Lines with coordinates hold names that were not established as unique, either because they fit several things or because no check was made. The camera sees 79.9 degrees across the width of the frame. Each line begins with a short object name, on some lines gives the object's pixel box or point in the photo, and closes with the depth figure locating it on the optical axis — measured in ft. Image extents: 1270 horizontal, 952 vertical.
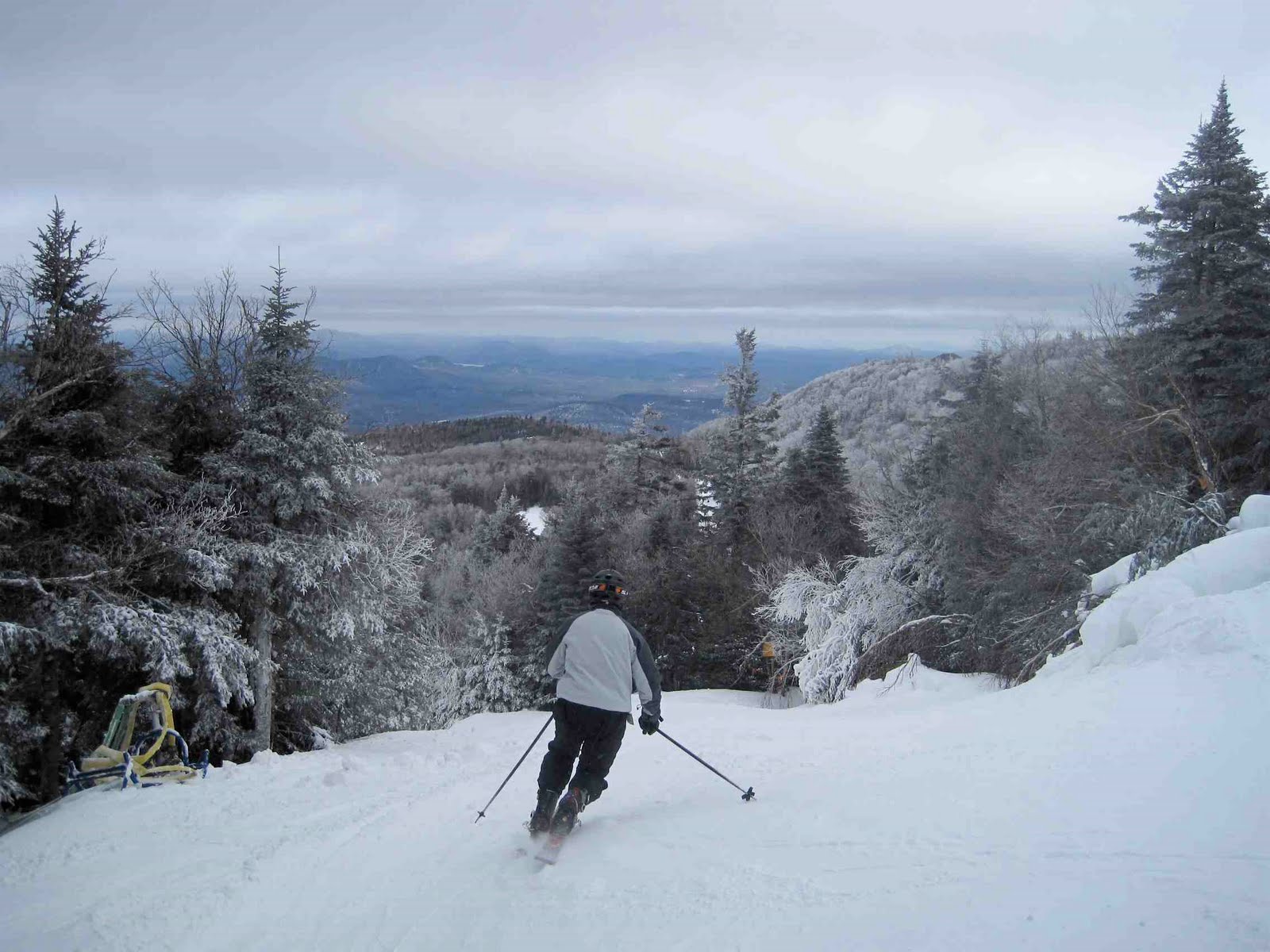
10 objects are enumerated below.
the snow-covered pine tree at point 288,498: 42.70
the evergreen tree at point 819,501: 100.32
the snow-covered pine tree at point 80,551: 33.71
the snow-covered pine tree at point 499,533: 182.29
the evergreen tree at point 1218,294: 49.90
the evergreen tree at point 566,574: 91.04
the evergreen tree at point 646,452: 142.61
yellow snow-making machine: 24.77
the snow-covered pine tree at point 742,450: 113.70
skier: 17.89
